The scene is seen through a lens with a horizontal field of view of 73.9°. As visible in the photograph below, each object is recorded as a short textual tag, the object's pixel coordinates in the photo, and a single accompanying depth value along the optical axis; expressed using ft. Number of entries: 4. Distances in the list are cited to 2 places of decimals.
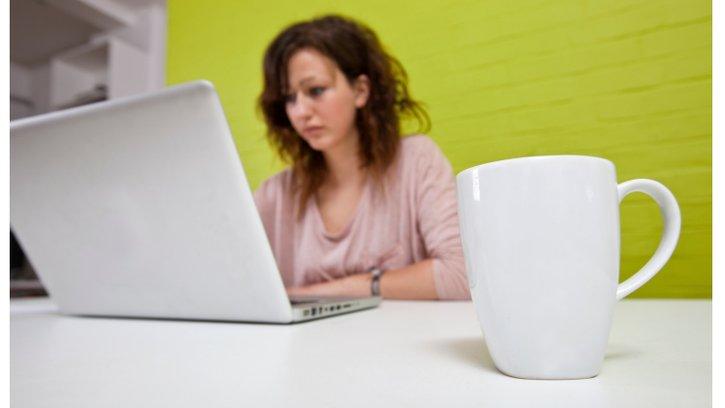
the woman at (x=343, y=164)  4.13
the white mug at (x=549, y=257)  0.89
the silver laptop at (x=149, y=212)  1.52
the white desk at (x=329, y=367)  0.83
